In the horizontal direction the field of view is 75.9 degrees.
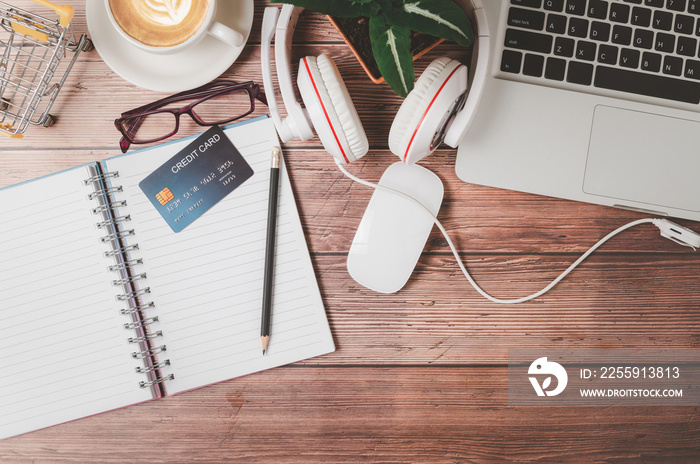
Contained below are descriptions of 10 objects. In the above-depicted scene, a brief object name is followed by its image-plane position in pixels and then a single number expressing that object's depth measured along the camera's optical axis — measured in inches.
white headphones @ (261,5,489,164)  21.9
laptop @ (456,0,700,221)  25.6
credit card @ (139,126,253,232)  27.5
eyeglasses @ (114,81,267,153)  27.2
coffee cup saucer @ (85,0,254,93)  26.0
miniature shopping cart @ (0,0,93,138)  25.5
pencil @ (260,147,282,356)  27.2
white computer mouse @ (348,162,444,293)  27.5
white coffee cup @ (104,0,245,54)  23.8
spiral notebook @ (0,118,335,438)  27.8
